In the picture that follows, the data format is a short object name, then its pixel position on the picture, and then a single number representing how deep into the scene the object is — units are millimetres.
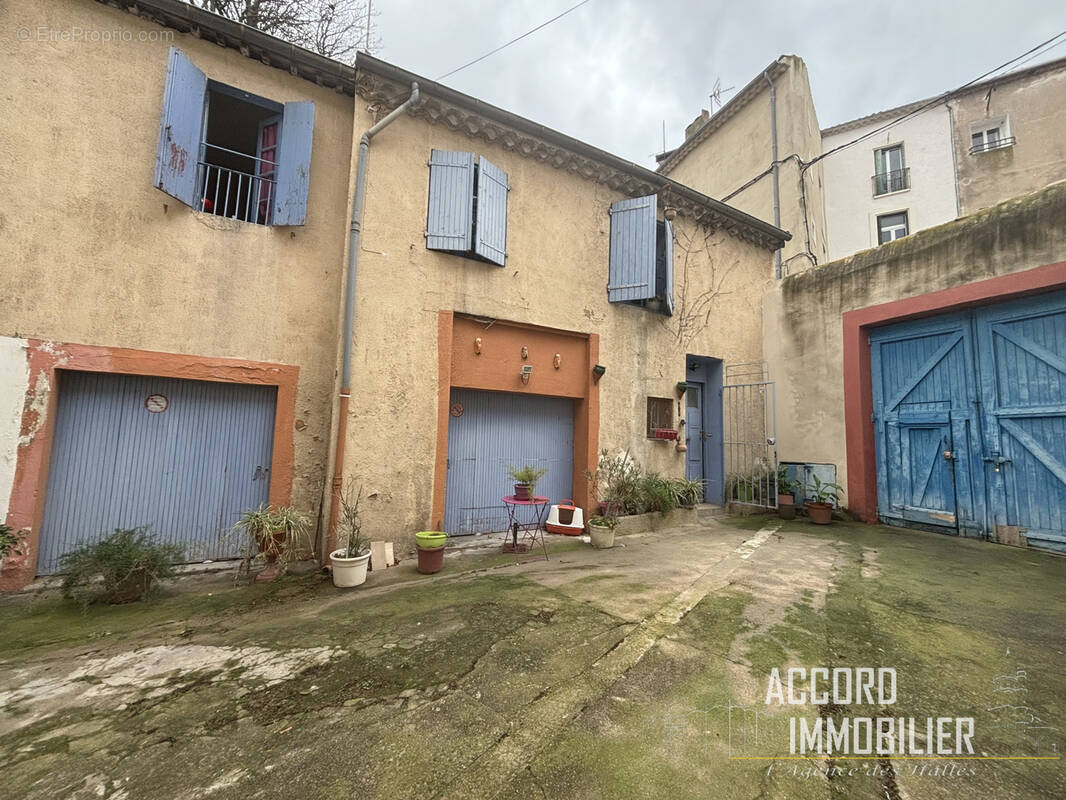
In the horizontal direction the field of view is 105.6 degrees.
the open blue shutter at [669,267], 6971
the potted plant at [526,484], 5066
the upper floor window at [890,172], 14172
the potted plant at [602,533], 5273
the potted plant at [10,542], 3365
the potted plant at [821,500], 6522
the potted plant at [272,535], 4090
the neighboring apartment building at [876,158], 10164
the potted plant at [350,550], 3994
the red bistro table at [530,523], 4938
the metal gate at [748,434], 7574
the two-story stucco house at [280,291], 4105
